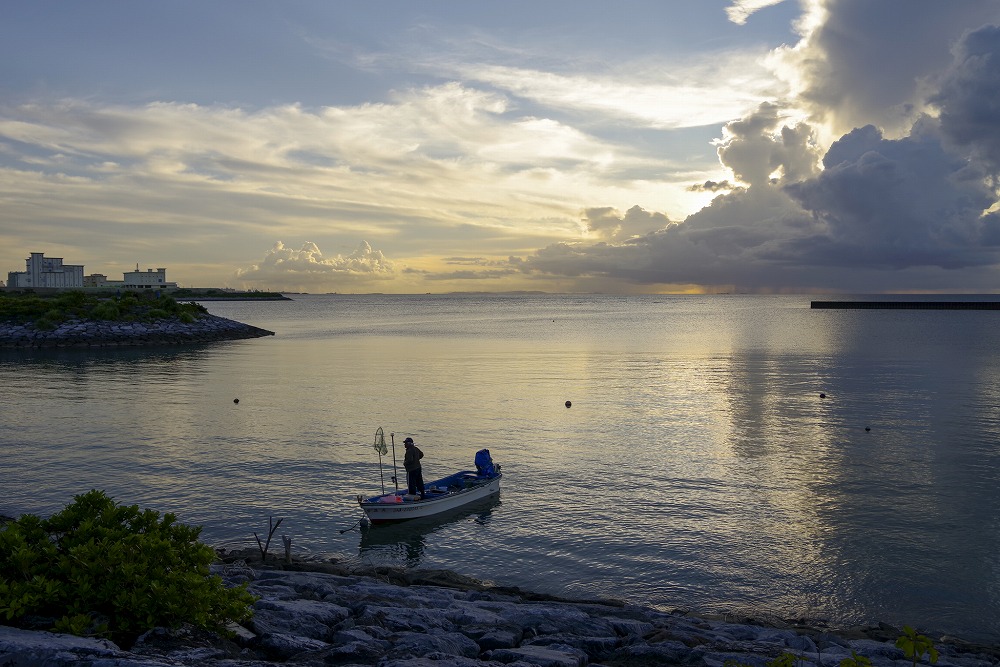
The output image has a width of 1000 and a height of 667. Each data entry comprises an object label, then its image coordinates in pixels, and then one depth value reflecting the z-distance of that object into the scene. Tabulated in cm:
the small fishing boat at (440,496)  2483
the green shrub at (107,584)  1028
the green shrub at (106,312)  9938
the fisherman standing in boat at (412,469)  2612
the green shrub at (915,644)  656
